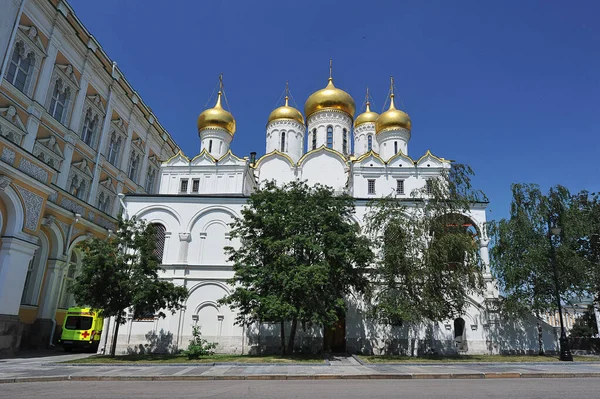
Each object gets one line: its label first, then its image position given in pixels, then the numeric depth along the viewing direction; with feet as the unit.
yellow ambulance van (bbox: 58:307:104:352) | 72.23
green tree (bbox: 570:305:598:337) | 130.58
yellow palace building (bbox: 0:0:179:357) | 61.11
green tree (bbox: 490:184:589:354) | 68.08
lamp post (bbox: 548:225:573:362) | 57.88
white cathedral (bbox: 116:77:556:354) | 68.28
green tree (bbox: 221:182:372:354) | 55.88
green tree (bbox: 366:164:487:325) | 59.21
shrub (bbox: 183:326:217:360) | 56.03
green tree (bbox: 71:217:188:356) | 55.83
